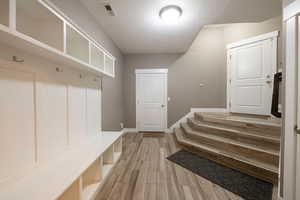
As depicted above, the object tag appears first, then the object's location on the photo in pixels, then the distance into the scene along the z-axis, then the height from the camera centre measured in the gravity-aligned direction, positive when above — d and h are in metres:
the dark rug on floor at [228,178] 1.62 -1.16
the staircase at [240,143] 1.93 -0.82
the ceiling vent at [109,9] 2.02 +1.42
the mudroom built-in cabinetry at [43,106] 0.92 -0.08
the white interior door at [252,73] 3.27 +0.66
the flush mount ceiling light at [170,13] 2.07 +1.39
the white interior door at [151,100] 4.41 -0.07
